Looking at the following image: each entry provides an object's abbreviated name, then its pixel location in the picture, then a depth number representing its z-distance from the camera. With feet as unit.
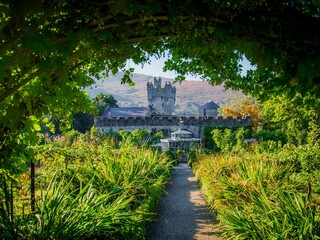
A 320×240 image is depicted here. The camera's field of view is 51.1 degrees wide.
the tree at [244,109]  125.36
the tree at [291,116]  43.37
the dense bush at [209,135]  108.04
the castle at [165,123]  115.14
